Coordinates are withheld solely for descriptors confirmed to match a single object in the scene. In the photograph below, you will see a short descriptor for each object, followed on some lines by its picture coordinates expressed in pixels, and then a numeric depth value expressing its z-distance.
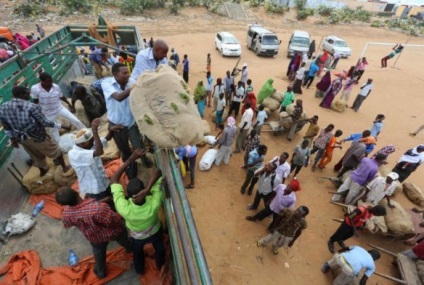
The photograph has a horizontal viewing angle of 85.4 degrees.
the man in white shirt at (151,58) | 3.14
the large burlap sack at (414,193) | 6.33
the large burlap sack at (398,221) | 4.97
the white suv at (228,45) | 16.72
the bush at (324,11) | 30.05
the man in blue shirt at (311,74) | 12.29
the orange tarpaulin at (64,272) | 2.88
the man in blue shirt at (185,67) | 11.24
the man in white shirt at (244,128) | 6.67
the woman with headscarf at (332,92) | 10.21
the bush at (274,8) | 28.98
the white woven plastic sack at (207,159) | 6.73
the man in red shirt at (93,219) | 2.54
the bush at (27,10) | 19.98
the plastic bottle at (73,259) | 3.15
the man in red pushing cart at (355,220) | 4.30
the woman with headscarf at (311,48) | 16.58
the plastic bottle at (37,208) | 3.68
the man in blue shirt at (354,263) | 3.72
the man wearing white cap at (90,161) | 2.81
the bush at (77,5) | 21.91
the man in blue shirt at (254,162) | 5.54
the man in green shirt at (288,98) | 8.70
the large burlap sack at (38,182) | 3.94
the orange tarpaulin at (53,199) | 3.73
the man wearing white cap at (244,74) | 10.05
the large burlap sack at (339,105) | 10.66
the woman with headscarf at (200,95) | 8.33
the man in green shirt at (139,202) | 2.49
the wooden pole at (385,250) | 4.89
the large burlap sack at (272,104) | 9.18
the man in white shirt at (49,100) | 4.15
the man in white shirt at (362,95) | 9.91
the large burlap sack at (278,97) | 9.44
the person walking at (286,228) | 4.02
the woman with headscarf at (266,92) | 9.00
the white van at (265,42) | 17.28
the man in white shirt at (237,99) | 8.38
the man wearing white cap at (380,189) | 5.01
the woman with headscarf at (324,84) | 11.17
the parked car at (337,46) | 18.22
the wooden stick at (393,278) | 4.30
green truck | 1.78
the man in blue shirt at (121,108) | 2.81
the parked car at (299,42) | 17.25
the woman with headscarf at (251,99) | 7.82
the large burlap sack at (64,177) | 4.08
